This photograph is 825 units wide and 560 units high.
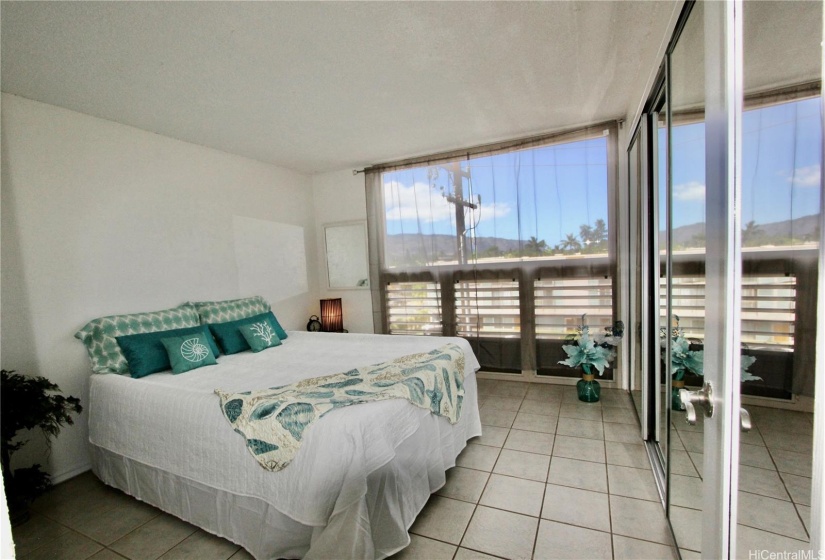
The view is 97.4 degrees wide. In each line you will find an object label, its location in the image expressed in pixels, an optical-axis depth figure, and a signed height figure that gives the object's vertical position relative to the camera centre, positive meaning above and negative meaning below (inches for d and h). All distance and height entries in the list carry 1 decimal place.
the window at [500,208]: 137.6 +22.0
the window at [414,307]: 168.6 -20.9
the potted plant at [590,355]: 126.7 -34.7
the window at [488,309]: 152.9 -20.8
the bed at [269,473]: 58.9 -37.6
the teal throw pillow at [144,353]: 97.1 -21.5
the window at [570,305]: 138.6 -18.7
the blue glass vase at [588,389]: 129.0 -47.3
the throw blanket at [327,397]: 63.7 -26.5
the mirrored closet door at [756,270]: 23.7 -1.7
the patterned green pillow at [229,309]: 128.0 -14.2
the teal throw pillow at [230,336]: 121.3 -22.0
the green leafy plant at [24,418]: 76.3 -30.1
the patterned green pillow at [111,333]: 97.8 -16.2
